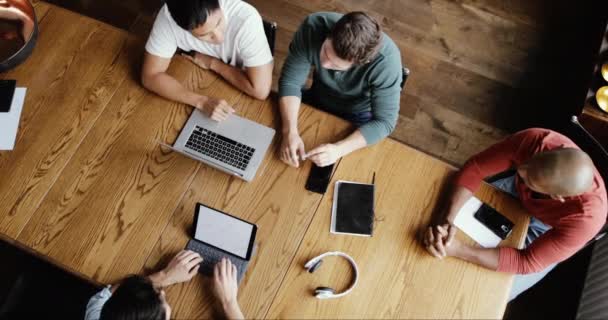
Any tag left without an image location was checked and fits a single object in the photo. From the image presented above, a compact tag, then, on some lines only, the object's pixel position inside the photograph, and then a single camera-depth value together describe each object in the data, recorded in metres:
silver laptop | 1.60
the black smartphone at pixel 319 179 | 1.59
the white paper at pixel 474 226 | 1.51
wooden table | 1.45
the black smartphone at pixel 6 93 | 1.74
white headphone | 1.43
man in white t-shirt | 1.68
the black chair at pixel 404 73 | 1.77
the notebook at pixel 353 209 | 1.53
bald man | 1.34
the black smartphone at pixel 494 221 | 1.52
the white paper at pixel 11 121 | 1.68
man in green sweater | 1.48
